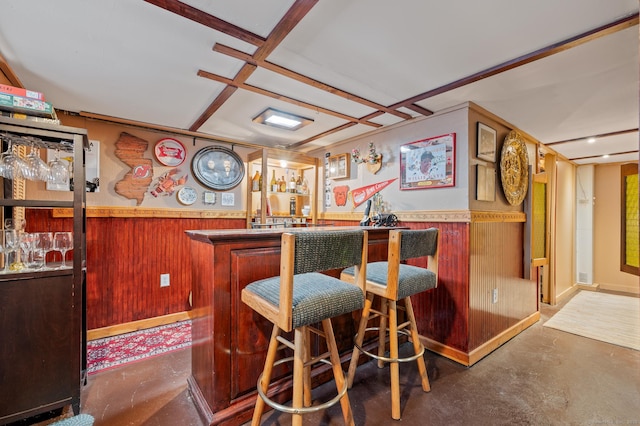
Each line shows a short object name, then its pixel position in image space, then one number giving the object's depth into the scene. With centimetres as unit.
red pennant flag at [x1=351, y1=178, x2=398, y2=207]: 288
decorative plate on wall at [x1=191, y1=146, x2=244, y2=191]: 313
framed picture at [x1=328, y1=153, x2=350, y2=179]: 329
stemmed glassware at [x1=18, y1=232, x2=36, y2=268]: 153
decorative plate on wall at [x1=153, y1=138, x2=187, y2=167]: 289
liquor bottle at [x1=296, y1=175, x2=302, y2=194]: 372
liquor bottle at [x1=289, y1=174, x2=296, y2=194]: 370
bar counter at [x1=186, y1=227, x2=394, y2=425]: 146
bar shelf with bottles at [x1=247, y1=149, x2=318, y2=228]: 325
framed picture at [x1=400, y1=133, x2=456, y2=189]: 232
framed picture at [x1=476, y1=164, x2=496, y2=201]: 230
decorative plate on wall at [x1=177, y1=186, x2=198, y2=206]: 303
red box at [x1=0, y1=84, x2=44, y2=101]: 140
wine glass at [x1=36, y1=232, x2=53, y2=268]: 159
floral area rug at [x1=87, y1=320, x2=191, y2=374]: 217
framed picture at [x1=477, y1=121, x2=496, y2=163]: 231
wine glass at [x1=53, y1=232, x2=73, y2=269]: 165
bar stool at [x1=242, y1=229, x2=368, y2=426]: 107
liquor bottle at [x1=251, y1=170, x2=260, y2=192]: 341
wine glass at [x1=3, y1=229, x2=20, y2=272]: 148
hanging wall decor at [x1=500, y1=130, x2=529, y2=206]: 258
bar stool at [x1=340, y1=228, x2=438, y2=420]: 148
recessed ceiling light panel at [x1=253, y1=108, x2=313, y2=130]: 241
